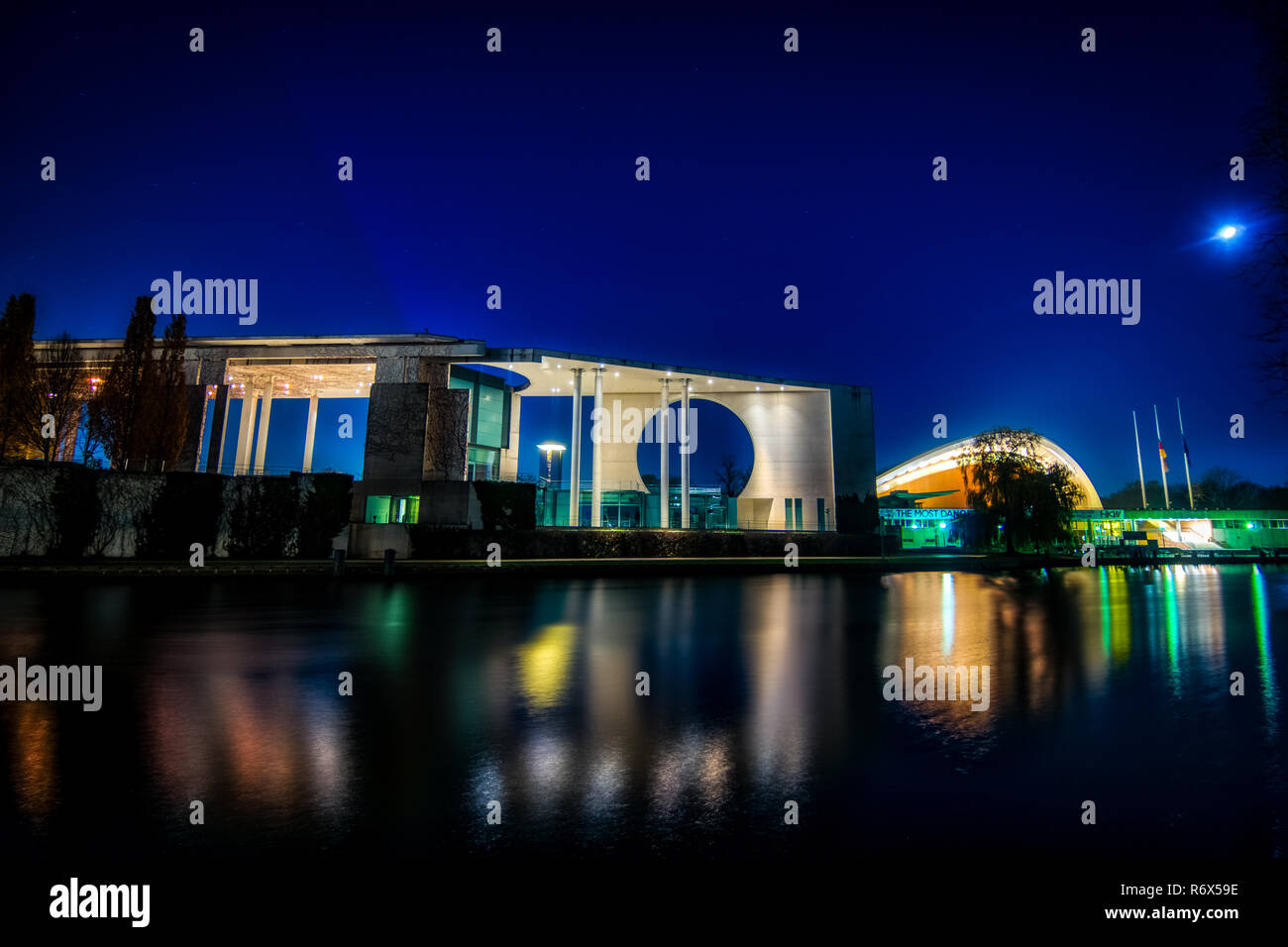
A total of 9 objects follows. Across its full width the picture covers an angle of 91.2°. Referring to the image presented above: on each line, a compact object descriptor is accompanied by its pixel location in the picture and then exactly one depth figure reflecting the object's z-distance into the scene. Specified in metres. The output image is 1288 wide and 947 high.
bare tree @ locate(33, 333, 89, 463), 32.41
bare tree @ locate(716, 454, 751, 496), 73.12
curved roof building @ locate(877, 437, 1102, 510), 66.00
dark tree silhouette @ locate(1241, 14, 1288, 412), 7.73
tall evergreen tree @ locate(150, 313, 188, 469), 30.03
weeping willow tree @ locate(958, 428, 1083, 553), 36.00
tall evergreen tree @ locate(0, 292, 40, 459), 28.38
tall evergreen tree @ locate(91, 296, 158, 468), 29.34
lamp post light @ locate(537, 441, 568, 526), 41.12
